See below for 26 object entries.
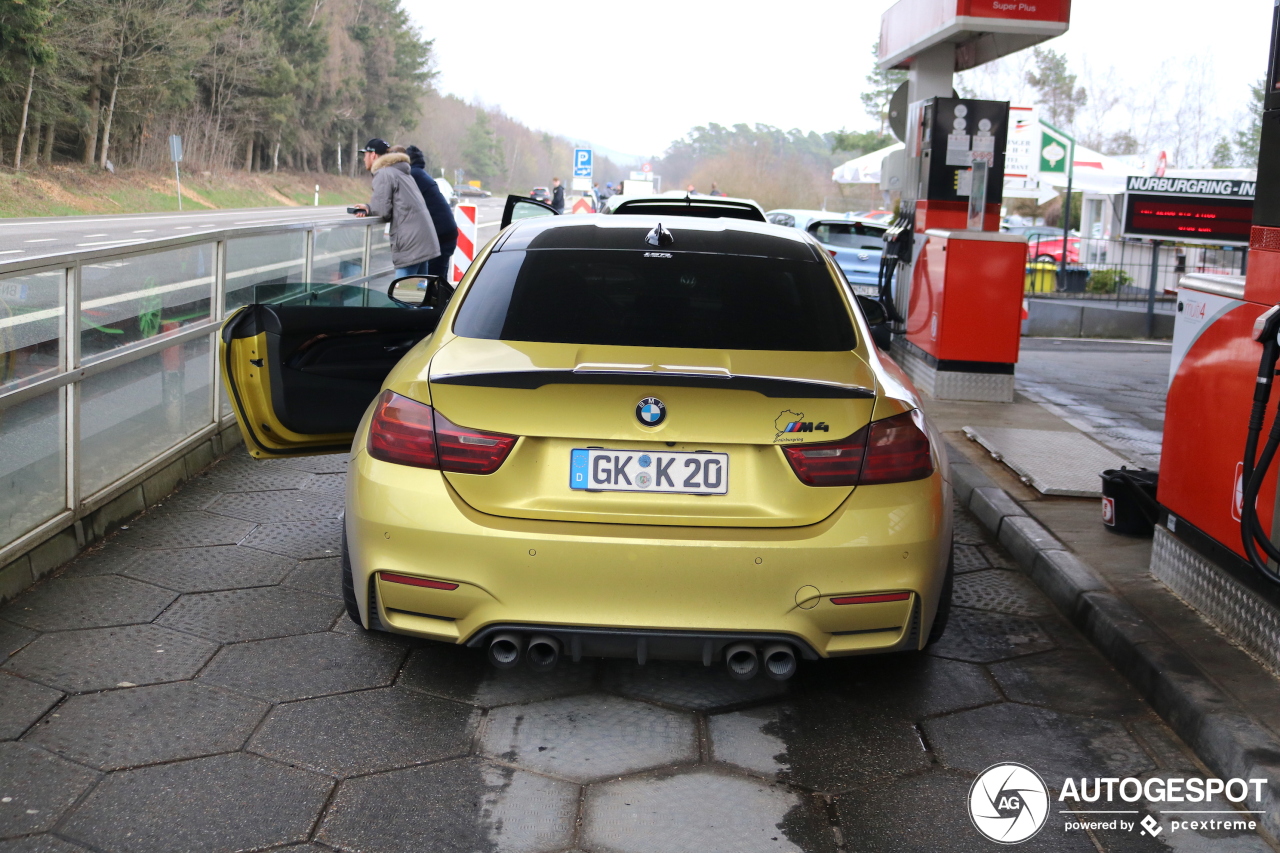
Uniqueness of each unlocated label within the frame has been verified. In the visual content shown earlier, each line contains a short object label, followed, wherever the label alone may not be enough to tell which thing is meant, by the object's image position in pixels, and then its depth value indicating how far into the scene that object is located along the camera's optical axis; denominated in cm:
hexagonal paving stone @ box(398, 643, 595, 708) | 371
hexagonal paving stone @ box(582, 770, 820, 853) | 284
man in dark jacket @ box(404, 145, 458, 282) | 1095
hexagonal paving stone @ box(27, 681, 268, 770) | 320
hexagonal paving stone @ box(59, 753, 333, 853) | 276
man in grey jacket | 1027
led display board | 1728
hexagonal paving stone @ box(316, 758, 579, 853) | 280
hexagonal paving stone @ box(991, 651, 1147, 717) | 376
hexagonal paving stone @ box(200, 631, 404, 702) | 368
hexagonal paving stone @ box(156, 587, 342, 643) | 415
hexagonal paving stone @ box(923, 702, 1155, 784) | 332
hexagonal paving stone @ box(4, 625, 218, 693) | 369
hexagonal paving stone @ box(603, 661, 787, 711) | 374
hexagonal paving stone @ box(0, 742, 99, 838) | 281
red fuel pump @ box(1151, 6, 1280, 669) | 361
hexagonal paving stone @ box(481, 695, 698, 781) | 326
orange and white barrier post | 1510
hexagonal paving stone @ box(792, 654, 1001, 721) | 372
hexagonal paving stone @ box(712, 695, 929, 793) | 324
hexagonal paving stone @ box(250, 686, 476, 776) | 321
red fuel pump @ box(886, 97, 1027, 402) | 922
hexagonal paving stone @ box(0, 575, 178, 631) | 415
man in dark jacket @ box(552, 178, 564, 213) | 3284
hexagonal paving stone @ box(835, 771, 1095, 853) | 287
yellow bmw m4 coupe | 321
